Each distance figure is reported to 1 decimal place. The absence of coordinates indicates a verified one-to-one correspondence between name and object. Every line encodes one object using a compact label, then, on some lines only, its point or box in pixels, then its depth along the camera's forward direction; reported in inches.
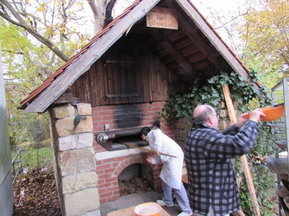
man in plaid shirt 78.9
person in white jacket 148.9
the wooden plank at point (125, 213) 92.7
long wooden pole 149.4
